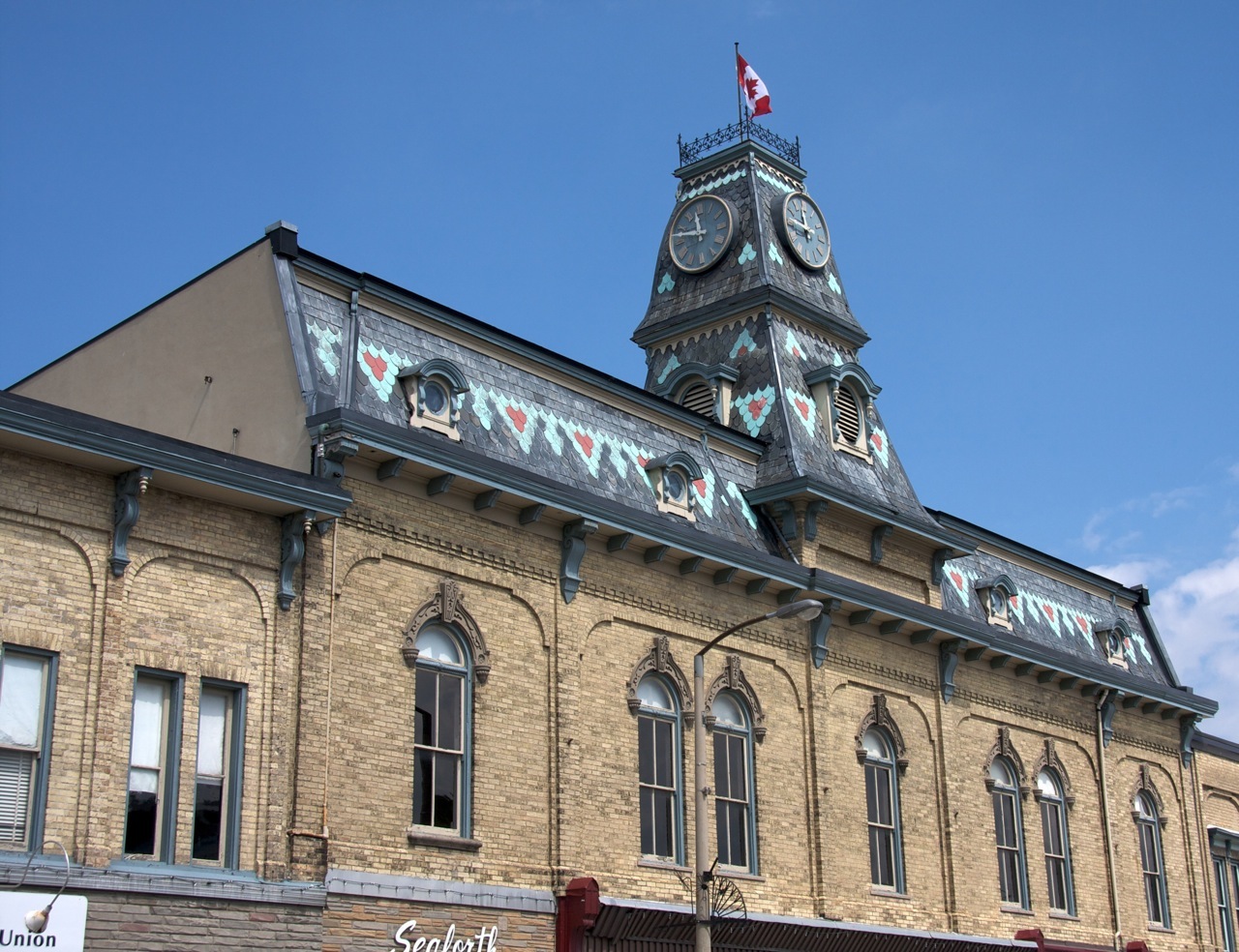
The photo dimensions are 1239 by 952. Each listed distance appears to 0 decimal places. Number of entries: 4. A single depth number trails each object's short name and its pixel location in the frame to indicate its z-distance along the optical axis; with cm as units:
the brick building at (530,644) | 1992
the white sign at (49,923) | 1783
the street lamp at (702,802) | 2145
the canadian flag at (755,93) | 3784
